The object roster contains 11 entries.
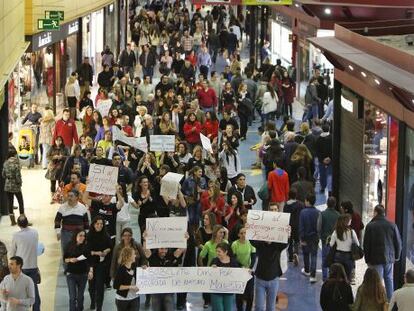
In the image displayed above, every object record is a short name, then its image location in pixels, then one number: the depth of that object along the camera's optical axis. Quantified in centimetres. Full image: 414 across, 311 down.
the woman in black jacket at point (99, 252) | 1684
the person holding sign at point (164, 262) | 1627
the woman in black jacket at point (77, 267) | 1664
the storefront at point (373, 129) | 1859
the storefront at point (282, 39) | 4469
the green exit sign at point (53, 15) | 2863
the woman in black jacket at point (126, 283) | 1557
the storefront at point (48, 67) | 3147
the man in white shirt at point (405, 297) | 1419
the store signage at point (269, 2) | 3403
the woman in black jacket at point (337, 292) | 1472
